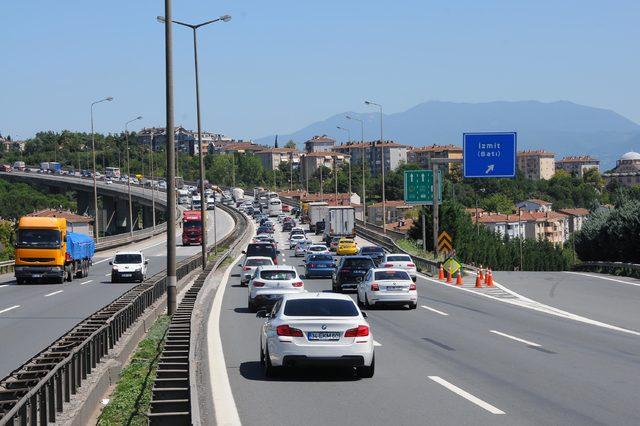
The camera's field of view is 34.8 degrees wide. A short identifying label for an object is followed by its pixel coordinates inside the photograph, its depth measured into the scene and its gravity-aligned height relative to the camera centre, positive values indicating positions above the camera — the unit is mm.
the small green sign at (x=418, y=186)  70812 -1460
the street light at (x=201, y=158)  52750 +455
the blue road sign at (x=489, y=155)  50031 +477
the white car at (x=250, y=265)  45375 -4443
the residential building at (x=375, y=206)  194375 -7895
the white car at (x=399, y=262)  47438 -4682
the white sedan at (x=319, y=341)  15680 -2701
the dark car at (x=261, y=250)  59906 -4907
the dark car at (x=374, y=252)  63494 -5600
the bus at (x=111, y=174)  190562 -1205
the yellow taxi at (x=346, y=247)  75188 -6035
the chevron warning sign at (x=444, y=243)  51219 -3935
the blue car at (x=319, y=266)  51438 -5046
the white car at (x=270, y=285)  30656 -3614
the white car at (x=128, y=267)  50312 -4951
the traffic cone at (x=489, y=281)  45131 -5159
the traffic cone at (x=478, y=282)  44512 -5138
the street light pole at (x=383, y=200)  88000 -3109
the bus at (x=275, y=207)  153525 -6179
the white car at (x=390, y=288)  31750 -3829
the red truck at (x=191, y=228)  99062 -5959
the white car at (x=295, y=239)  91538 -6582
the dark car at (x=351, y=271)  39312 -4057
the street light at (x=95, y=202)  80962 -2712
